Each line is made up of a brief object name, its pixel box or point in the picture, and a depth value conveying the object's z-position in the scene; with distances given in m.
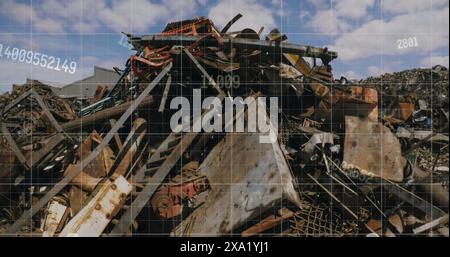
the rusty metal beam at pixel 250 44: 4.90
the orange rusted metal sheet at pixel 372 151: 4.60
